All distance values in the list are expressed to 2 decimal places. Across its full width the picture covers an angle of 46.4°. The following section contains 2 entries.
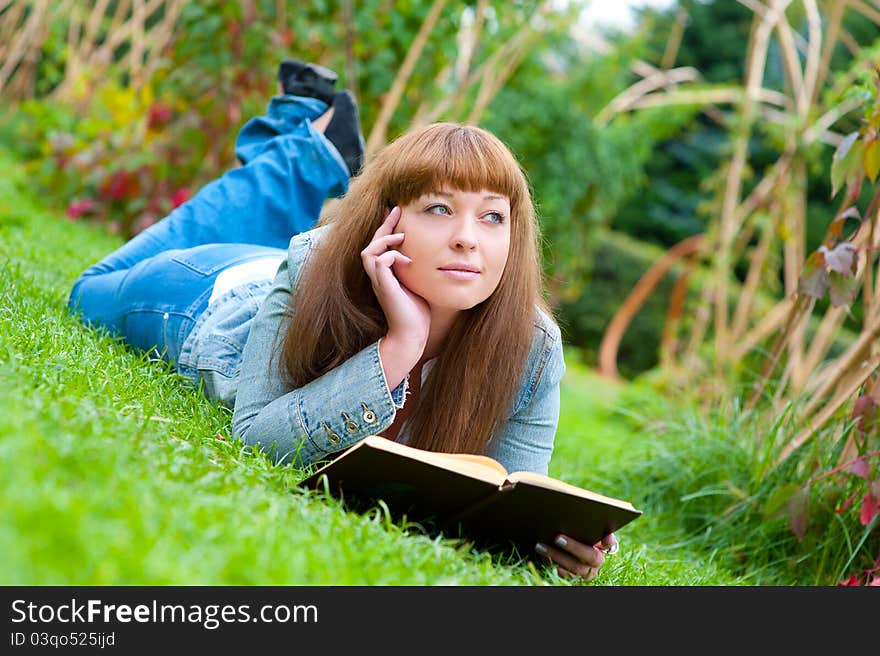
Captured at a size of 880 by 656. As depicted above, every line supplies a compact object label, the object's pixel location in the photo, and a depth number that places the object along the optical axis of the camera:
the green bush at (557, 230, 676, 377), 11.71
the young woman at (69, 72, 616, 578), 2.07
